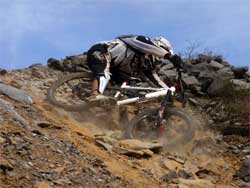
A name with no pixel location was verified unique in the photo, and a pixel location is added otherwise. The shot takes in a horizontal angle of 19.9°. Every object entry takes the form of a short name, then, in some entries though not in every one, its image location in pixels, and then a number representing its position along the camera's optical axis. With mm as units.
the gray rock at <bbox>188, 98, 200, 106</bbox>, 13359
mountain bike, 11320
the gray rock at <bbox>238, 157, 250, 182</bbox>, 10030
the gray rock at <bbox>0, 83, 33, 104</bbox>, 11117
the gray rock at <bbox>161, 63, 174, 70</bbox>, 14938
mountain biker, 12125
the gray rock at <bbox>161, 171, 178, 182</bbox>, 9366
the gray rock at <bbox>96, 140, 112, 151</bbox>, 10035
